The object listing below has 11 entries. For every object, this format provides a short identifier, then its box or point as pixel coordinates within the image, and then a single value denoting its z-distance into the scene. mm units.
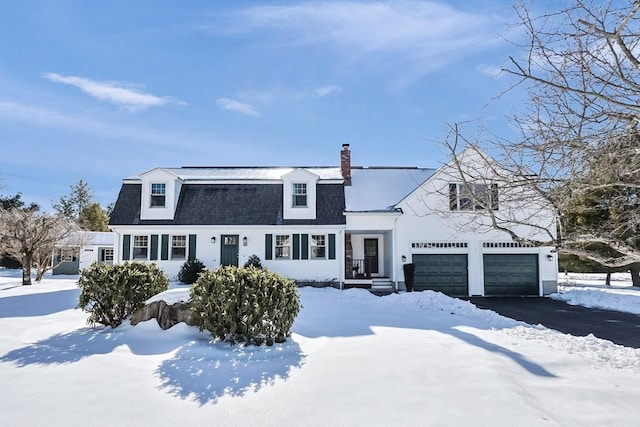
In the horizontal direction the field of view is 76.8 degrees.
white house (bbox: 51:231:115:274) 29508
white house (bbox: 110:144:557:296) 18031
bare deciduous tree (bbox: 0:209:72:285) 20031
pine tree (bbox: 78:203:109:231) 38656
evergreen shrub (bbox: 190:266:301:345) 6570
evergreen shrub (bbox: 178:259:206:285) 17422
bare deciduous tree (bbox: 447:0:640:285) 4324
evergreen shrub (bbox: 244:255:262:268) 17906
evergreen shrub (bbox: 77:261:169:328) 8008
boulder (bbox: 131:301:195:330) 7344
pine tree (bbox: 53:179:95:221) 46500
